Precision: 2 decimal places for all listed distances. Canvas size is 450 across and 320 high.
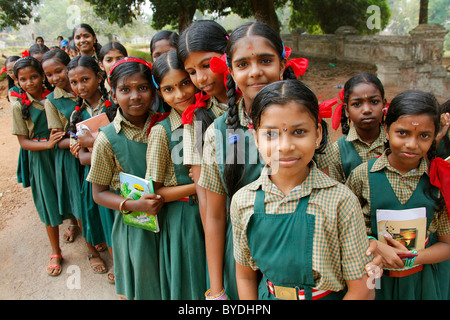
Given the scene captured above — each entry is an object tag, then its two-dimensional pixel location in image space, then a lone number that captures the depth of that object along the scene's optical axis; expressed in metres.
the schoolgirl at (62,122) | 2.82
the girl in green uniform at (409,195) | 1.54
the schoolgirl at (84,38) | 3.61
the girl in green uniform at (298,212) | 1.18
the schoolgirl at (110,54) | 2.97
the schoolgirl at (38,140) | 2.89
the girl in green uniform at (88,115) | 2.45
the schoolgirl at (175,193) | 1.81
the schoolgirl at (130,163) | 1.92
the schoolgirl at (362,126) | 1.97
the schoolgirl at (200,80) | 1.63
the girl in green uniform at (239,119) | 1.38
